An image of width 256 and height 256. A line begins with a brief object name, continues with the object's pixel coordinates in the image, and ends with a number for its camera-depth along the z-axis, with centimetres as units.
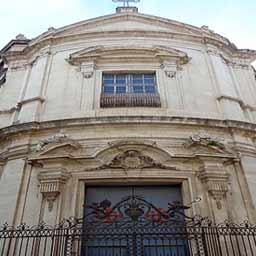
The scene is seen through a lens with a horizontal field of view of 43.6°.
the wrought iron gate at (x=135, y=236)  617
